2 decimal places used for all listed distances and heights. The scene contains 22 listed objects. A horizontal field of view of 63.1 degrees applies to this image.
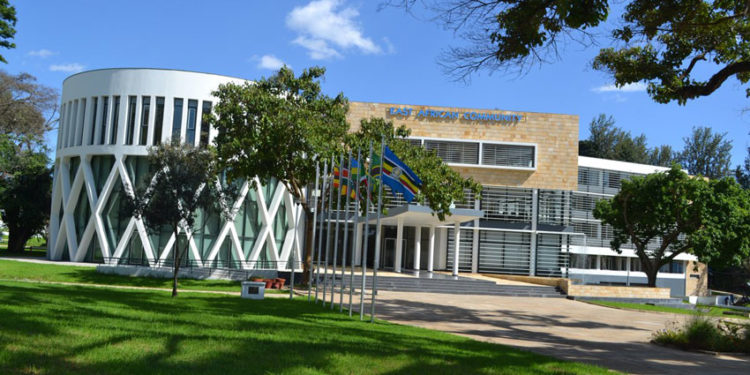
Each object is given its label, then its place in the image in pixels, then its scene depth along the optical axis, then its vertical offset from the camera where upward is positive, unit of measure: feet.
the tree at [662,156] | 250.16 +39.09
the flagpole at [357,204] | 47.61 +2.44
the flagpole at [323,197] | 61.26 +3.63
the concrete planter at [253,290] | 64.69 -6.41
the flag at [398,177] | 46.83 +4.70
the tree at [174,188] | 74.18 +4.60
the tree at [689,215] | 112.16 +7.08
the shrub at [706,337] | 42.19 -5.86
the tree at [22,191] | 141.38 +6.20
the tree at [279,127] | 79.71 +13.92
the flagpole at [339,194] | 54.39 +3.05
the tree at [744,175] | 222.48 +29.54
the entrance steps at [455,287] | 99.60 -7.74
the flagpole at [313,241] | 61.99 -0.83
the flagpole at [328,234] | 56.44 -0.08
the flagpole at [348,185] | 52.75 +4.34
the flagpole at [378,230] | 45.34 +0.51
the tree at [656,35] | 37.63 +15.14
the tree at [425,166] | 82.64 +10.11
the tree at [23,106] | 151.74 +28.44
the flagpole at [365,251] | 46.77 -1.24
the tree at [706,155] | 243.40 +39.78
